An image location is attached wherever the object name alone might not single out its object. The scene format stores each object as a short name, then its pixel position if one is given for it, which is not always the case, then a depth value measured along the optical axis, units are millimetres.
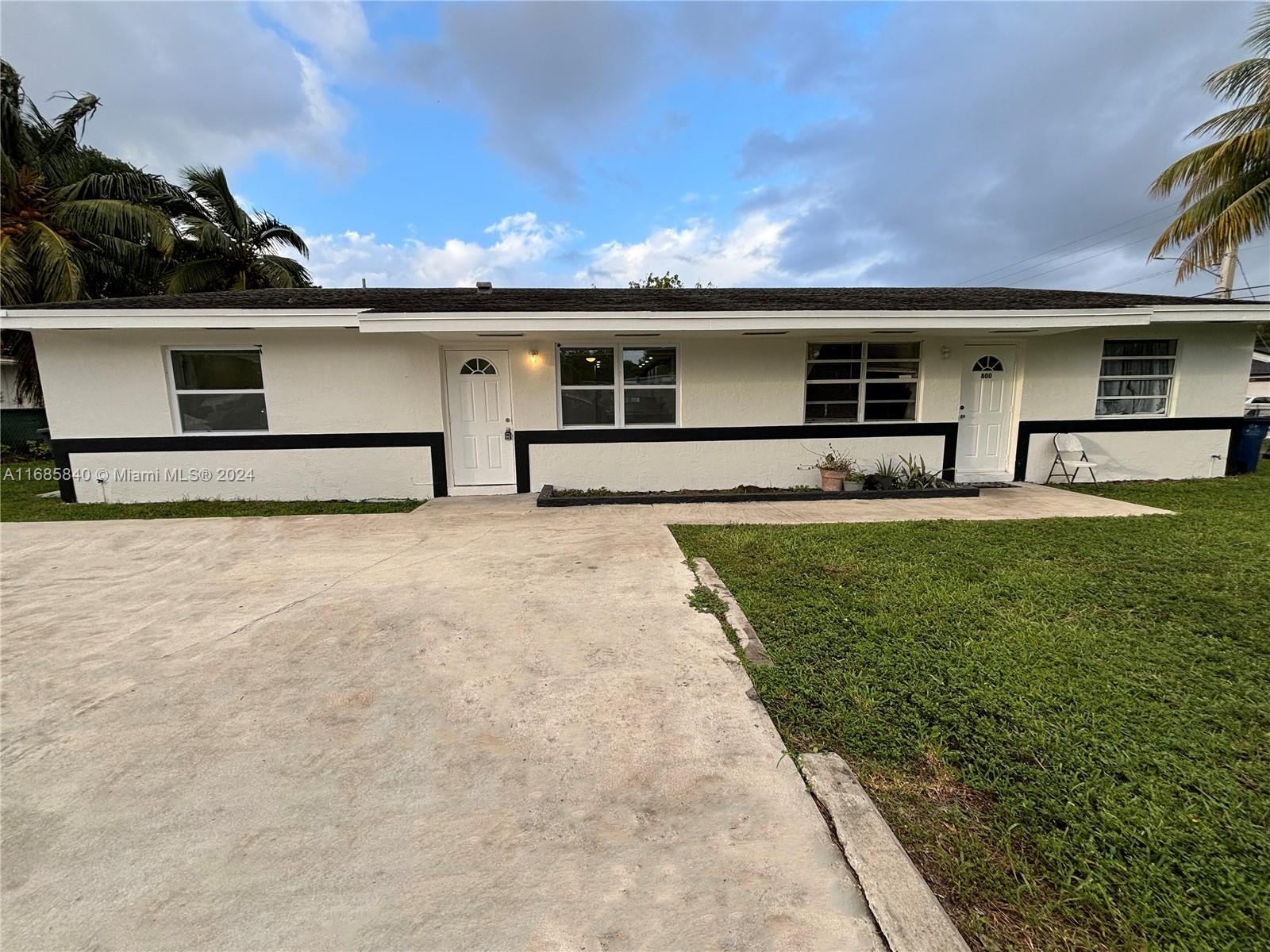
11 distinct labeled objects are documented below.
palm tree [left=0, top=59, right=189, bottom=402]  11070
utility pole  14967
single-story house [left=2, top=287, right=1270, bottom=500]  7695
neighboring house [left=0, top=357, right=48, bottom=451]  14664
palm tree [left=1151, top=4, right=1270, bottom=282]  10797
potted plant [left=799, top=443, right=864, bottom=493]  8305
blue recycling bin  9508
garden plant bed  7867
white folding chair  9070
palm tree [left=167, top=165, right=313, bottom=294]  14172
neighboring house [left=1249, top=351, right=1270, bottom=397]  21609
